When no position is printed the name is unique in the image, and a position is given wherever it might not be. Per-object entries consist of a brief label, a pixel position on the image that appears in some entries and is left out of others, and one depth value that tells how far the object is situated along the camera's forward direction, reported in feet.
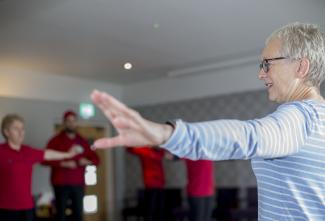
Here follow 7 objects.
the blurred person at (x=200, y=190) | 13.33
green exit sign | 19.58
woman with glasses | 1.97
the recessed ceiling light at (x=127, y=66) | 16.96
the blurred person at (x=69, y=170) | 14.24
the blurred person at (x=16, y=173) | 10.48
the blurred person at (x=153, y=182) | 15.95
